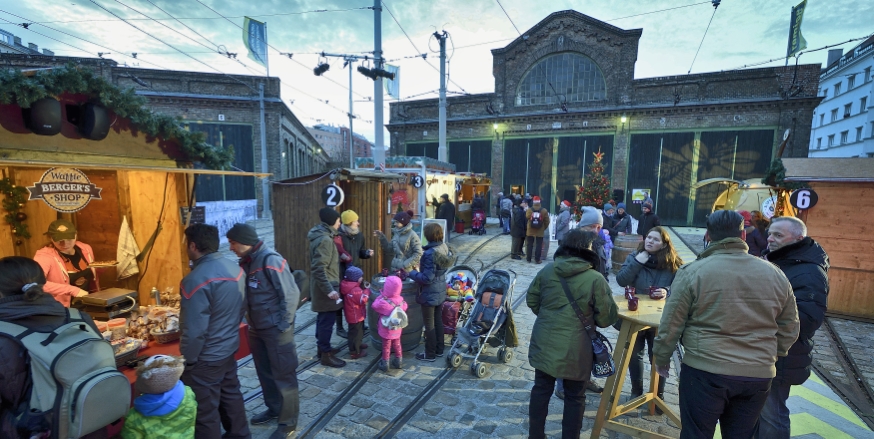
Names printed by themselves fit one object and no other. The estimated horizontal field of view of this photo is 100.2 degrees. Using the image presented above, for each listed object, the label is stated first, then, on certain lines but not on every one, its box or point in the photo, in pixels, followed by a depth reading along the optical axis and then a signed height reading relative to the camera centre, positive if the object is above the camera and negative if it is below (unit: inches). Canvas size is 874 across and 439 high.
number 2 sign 313.8 -8.7
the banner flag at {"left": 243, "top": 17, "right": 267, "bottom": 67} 717.0 +284.5
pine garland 138.6 +35.7
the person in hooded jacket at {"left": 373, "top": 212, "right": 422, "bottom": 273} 215.5 -35.3
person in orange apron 158.9 -40.4
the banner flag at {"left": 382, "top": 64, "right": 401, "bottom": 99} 685.3 +191.8
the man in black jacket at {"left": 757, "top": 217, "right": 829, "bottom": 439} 117.4 -33.9
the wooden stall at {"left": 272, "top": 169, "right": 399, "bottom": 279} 346.6 -22.1
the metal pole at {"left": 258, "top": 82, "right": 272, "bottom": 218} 905.5 +2.5
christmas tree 570.9 -4.1
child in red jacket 200.7 -64.5
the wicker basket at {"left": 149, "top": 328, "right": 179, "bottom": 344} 148.3 -63.3
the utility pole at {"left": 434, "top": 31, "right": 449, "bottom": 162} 680.6 +157.7
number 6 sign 274.8 -2.8
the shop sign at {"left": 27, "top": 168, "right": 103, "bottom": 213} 170.6 -5.1
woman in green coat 119.6 -44.4
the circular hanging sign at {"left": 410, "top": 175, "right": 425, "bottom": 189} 589.6 +9.0
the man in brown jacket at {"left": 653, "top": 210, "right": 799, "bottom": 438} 94.3 -36.2
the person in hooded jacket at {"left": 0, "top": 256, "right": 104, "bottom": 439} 78.2 -32.1
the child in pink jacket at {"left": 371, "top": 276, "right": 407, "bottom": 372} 191.3 -62.6
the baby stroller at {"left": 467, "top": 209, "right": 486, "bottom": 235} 674.8 -63.1
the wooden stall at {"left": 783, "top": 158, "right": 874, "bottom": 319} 266.5 -23.4
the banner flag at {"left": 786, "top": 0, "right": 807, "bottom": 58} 675.4 +301.0
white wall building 1125.1 +304.3
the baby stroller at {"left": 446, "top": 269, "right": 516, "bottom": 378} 197.9 -73.7
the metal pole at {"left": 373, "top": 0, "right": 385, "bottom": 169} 434.0 +107.4
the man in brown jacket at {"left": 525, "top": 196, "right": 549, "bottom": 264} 421.4 -42.8
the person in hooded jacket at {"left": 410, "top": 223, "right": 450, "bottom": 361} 196.2 -49.3
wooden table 134.7 -68.0
